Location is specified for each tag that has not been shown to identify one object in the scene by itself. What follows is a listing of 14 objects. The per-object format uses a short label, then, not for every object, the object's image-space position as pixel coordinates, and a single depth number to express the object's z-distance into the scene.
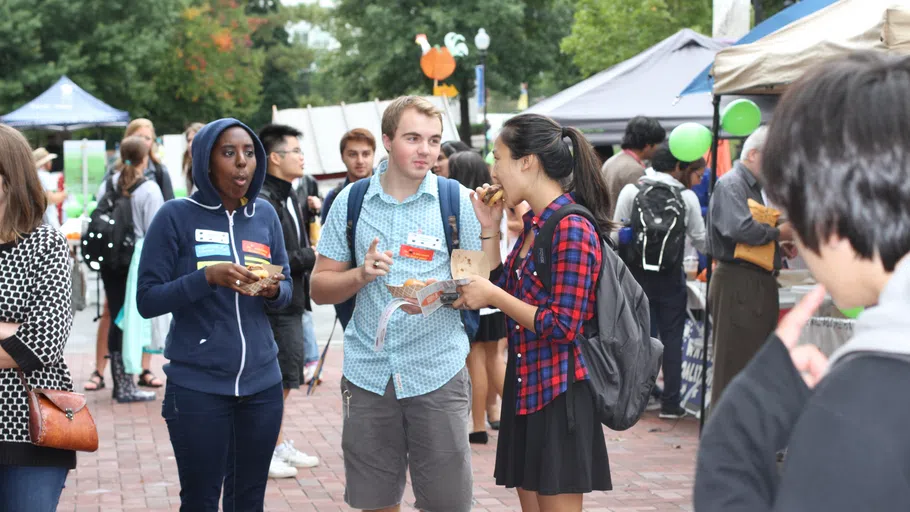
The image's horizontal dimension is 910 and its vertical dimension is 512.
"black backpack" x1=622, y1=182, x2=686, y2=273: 8.28
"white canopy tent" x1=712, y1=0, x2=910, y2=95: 5.48
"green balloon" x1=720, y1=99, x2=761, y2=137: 8.05
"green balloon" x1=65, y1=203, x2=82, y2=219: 16.28
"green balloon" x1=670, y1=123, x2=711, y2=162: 8.55
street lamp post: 28.20
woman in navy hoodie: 4.10
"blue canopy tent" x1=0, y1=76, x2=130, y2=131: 24.64
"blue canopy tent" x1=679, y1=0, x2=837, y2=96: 8.22
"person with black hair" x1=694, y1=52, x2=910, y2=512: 1.31
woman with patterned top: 3.36
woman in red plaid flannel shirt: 3.71
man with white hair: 6.96
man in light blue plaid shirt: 4.12
